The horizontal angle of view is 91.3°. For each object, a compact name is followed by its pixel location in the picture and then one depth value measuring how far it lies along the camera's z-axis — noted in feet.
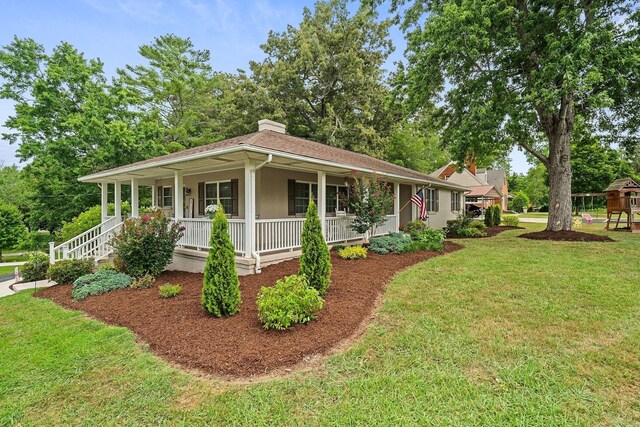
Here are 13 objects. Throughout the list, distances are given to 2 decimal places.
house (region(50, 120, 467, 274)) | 23.70
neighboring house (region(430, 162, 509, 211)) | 87.47
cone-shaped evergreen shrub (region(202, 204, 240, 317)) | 14.62
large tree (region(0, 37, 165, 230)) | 52.21
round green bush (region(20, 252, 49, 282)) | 28.94
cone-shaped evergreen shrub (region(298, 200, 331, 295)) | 17.06
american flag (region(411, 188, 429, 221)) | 37.88
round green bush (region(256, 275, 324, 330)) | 13.10
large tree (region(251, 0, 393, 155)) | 73.56
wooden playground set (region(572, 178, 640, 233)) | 49.26
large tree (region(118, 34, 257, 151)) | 72.79
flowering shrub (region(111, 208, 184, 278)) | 22.58
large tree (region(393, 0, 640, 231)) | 33.24
